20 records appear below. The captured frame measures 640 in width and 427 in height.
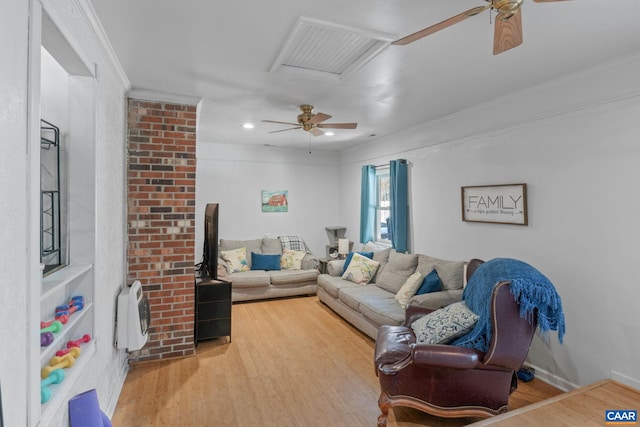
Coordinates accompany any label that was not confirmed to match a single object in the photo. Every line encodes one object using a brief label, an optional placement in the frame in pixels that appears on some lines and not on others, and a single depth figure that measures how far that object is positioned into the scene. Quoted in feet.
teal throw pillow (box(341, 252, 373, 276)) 16.14
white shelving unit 6.15
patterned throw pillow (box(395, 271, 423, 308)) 11.85
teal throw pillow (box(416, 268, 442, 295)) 11.60
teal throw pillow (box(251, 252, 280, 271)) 17.78
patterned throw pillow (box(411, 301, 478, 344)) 7.44
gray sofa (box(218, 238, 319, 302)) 16.21
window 17.63
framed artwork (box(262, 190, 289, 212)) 19.90
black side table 11.44
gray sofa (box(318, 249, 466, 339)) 10.96
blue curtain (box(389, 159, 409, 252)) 15.16
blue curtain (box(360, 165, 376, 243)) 17.84
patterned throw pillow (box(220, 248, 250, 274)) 17.11
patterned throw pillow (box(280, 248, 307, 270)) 18.28
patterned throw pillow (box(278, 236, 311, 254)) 19.43
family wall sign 10.28
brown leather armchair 6.79
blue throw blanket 6.75
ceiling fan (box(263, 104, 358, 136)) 11.06
